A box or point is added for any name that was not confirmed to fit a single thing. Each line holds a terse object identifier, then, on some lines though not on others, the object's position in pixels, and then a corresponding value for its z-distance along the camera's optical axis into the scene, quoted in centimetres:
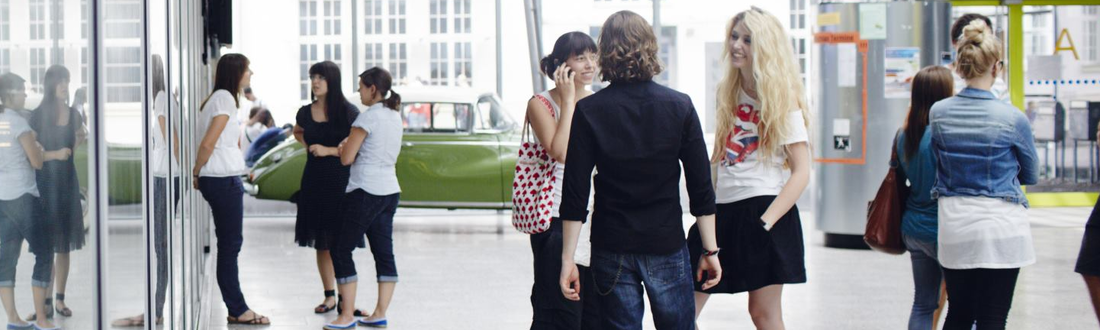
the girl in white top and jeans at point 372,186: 605
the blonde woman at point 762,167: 385
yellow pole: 1327
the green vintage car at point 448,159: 1221
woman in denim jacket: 399
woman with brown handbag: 445
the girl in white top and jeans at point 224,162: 593
